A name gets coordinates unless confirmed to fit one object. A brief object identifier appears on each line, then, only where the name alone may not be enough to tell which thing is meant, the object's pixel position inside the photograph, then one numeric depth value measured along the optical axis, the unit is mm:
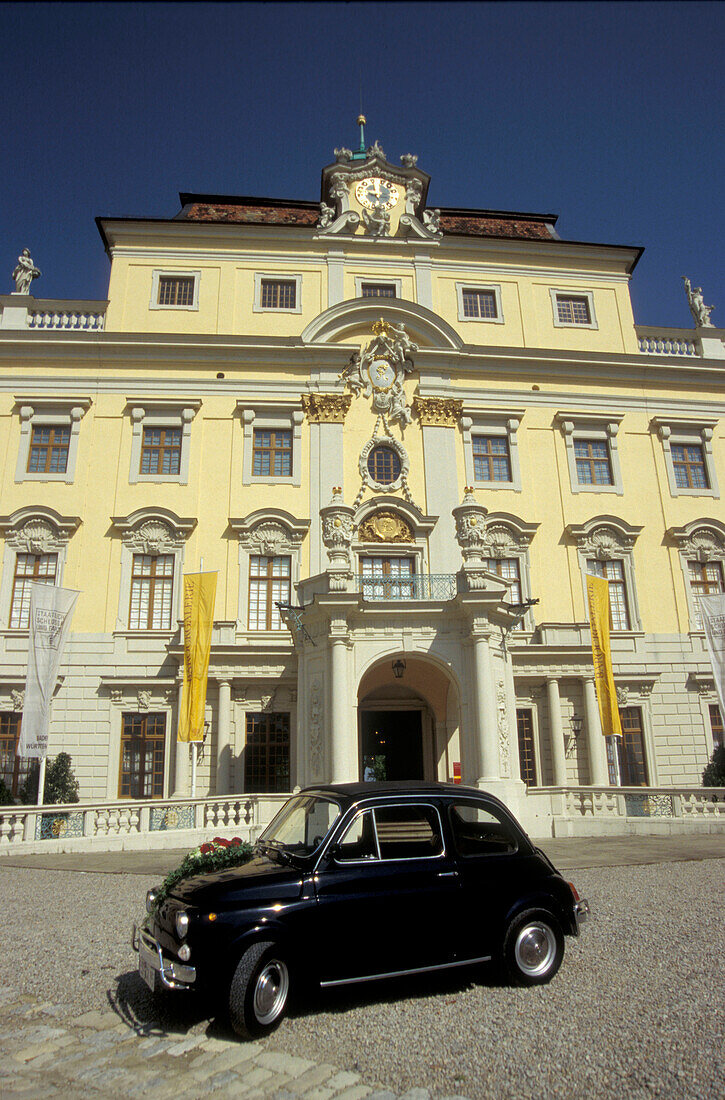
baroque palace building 21797
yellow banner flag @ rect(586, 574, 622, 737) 20984
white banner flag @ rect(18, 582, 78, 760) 17797
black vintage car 5418
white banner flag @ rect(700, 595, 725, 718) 20422
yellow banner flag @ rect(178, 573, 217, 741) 19739
